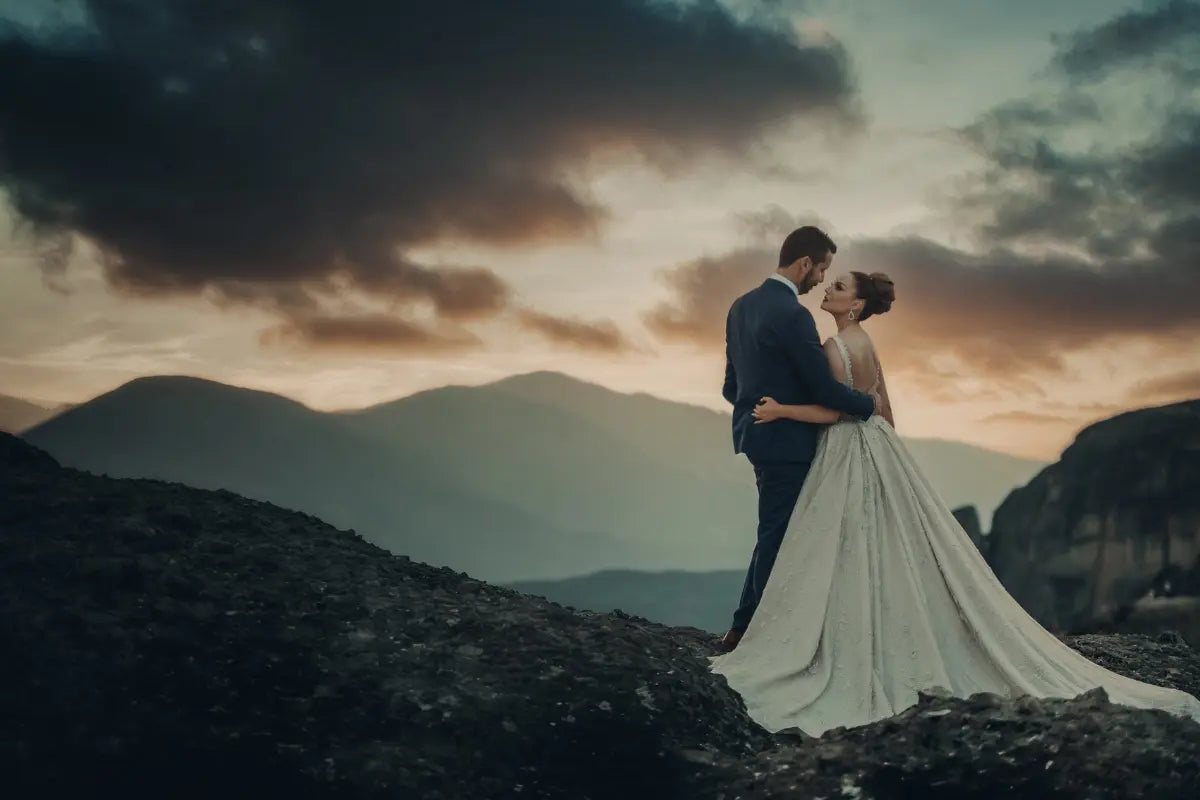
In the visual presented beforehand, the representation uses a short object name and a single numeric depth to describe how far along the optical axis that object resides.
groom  8.76
